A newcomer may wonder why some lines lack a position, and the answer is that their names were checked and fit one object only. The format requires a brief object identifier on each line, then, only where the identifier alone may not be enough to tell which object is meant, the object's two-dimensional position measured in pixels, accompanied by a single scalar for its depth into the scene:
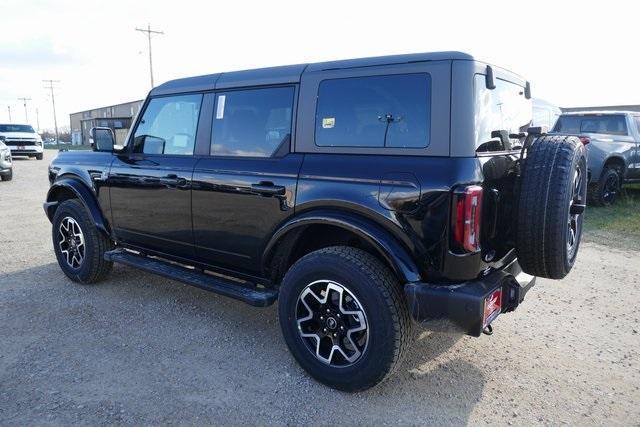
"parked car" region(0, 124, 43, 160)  21.27
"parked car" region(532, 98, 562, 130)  14.47
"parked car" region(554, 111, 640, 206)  8.66
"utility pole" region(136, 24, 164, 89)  34.31
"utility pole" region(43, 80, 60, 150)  67.19
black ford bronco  2.56
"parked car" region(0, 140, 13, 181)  13.37
